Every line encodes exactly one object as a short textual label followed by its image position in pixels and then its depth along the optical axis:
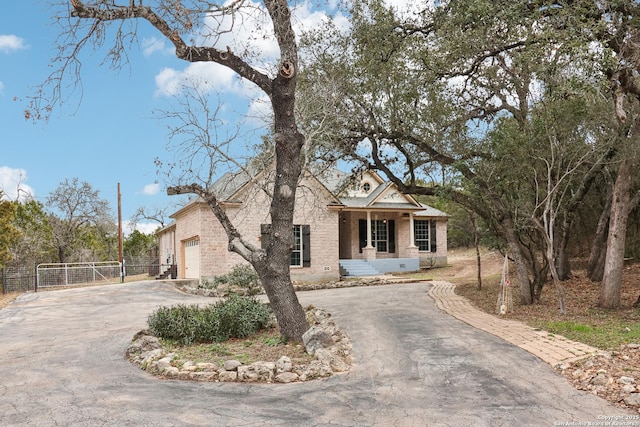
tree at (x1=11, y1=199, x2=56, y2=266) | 24.91
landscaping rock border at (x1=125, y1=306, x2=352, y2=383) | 6.39
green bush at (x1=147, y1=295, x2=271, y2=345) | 8.89
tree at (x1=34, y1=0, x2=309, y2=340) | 7.70
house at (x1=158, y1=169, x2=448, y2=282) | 19.64
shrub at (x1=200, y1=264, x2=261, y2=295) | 17.75
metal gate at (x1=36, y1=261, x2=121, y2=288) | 22.42
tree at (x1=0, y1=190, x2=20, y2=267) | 20.62
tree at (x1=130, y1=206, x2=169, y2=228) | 38.14
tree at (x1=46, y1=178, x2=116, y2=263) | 30.22
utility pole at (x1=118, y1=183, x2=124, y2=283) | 24.38
